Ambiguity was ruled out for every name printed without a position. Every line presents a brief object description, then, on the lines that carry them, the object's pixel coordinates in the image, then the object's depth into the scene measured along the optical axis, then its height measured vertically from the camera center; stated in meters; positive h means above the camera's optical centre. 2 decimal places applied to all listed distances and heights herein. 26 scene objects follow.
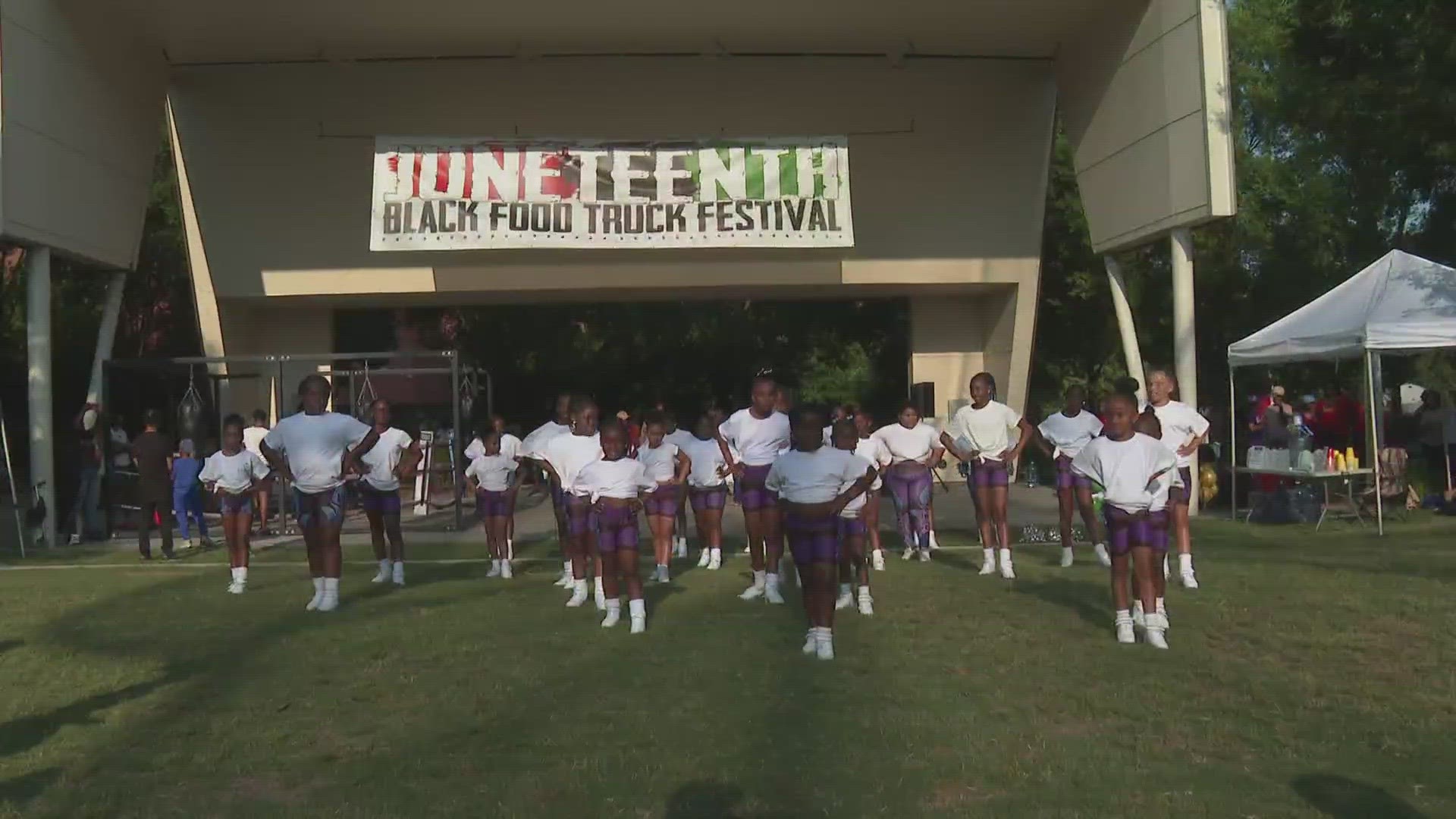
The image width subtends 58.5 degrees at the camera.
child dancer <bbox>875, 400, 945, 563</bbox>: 12.21 -0.23
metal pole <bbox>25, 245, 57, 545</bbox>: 16.25 +1.21
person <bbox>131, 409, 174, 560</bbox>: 14.28 -0.26
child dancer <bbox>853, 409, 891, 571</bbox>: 11.84 -0.20
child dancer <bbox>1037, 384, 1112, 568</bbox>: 11.77 -0.09
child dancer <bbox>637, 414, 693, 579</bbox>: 10.88 -0.34
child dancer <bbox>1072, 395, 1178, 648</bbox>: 8.05 -0.43
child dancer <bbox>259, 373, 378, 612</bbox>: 9.98 -0.05
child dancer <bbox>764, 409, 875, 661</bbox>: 7.89 -0.41
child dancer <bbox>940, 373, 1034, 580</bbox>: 11.23 -0.10
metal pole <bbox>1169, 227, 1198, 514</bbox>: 16.97 +1.41
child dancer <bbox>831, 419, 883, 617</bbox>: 8.92 -0.74
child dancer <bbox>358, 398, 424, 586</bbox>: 11.19 -0.29
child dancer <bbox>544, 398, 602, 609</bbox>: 9.67 -0.09
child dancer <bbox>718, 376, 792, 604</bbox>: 10.16 -0.11
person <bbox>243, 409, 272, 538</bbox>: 16.77 +0.13
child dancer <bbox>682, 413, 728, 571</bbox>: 12.25 -0.46
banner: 19.48 +3.79
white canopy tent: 14.35 +1.19
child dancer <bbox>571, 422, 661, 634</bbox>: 8.87 -0.40
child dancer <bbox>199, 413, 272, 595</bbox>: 11.45 -0.30
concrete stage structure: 17.98 +5.19
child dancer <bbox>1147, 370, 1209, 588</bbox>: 10.32 -0.01
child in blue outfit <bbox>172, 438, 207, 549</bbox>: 15.84 -0.43
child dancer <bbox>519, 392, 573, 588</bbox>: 10.99 -0.03
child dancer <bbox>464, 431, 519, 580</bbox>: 12.43 -0.41
